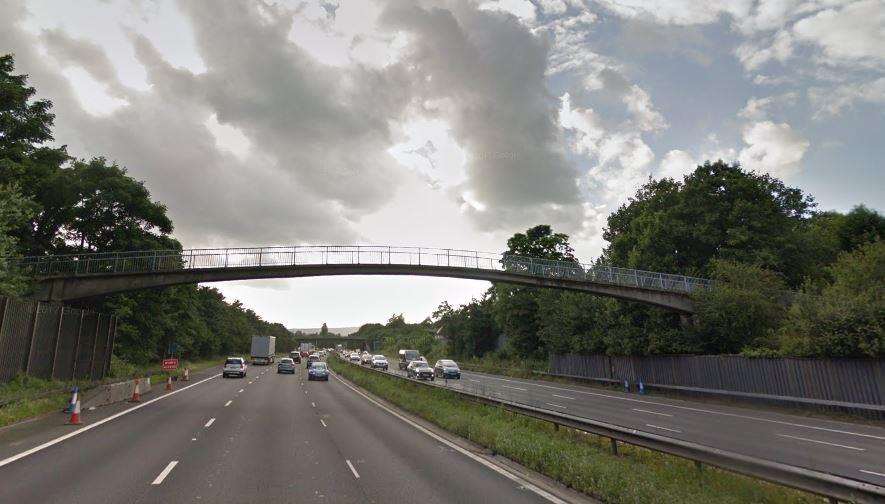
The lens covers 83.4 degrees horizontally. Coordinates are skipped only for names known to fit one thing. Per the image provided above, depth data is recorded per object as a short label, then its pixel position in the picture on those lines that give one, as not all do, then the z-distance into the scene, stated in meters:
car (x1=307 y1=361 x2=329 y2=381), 44.12
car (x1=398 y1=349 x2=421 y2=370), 61.09
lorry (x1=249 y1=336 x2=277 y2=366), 70.12
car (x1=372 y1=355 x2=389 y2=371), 60.44
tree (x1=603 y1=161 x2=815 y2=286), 37.22
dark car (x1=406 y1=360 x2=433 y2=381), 42.56
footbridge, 27.67
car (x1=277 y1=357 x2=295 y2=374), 53.01
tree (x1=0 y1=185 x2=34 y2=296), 18.02
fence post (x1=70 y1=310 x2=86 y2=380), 27.42
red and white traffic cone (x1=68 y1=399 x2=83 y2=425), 15.93
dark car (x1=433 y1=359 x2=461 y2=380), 44.62
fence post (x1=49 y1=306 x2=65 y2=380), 24.52
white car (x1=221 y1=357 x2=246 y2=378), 44.97
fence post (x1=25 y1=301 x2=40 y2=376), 22.08
